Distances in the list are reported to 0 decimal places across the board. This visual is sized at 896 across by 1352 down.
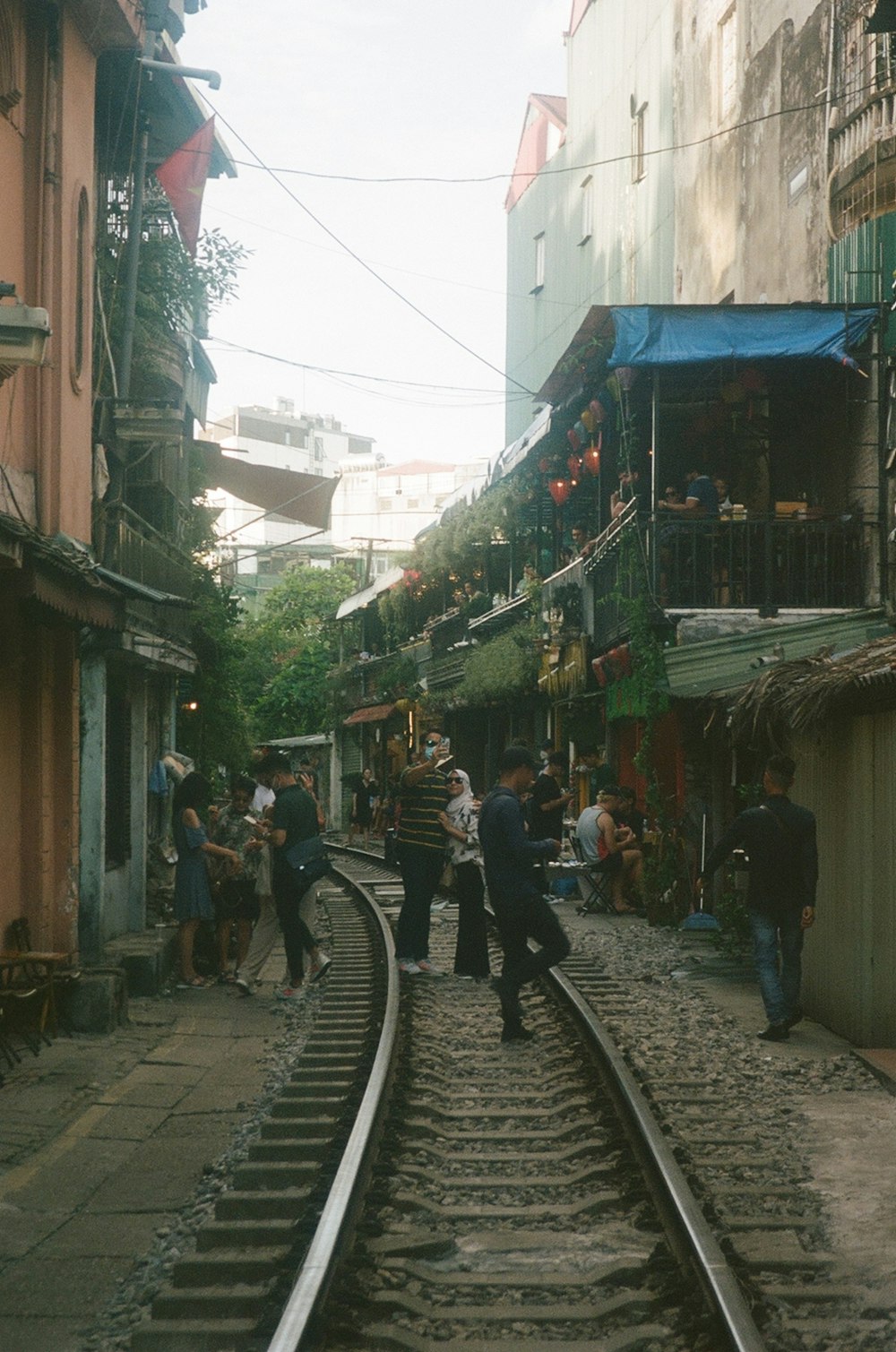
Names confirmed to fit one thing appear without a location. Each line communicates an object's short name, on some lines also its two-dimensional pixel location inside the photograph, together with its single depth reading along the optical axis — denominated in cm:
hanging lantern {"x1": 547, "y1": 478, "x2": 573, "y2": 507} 2519
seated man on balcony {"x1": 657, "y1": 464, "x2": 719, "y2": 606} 1931
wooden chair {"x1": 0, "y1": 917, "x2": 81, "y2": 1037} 1072
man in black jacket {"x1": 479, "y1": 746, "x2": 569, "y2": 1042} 1051
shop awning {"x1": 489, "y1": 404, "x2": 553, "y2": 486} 2462
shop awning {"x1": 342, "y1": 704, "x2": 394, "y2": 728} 4416
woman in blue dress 1336
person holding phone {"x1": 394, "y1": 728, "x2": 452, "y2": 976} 1329
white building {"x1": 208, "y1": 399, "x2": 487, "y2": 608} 9200
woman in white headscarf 1345
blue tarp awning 1805
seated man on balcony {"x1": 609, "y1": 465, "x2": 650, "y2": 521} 2005
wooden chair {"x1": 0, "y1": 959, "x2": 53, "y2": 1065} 1045
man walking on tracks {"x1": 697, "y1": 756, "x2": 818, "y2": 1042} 1059
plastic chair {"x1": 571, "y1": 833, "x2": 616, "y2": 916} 1914
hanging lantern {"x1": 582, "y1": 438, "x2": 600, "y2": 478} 2238
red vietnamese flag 1873
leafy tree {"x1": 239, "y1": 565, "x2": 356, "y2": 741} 6462
